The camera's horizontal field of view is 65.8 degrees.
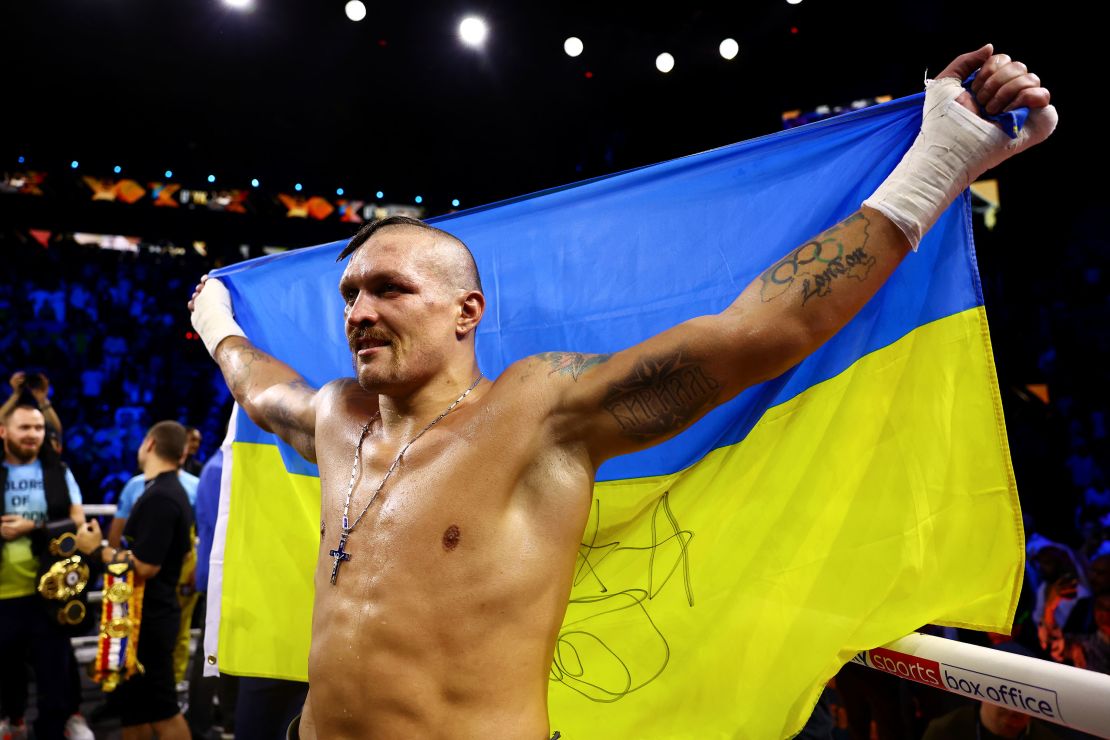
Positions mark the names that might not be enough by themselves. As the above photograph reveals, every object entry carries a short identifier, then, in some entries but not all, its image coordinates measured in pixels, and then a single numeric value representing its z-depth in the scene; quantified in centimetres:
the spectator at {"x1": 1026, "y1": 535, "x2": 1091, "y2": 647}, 405
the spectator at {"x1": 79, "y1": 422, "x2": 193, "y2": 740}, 369
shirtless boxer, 142
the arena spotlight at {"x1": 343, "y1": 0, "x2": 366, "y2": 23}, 663
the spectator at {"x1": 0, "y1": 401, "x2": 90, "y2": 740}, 379
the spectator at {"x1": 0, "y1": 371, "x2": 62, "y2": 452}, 408
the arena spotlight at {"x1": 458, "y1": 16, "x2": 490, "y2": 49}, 698
